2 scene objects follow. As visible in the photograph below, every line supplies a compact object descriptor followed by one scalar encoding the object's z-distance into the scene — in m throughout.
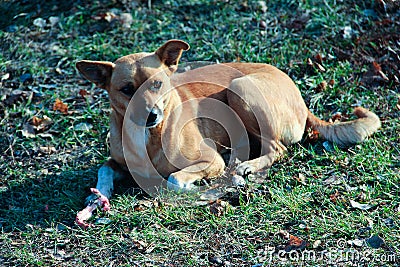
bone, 9.46
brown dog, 9.80
